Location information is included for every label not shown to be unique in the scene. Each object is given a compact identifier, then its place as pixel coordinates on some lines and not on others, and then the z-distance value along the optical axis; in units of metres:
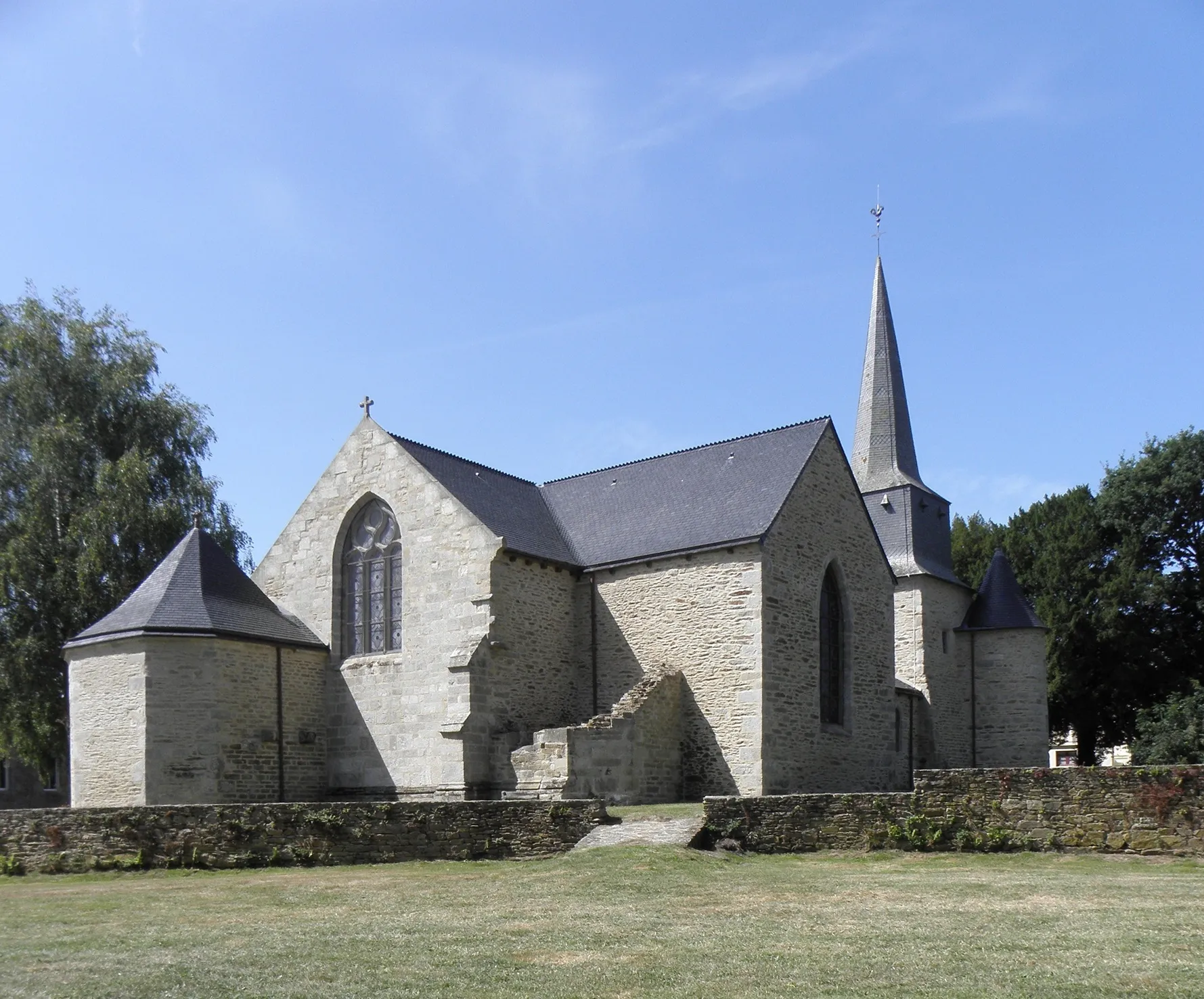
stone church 21.11
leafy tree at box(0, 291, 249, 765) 27.41
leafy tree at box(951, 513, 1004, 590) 40.56
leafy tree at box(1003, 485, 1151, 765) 37.00
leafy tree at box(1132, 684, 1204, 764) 29.22
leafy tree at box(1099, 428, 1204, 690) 37.16
